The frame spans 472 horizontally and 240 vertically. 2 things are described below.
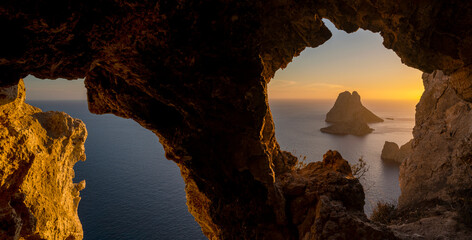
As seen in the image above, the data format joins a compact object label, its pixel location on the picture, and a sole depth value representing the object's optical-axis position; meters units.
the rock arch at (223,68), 5.71
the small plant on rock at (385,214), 14.99
